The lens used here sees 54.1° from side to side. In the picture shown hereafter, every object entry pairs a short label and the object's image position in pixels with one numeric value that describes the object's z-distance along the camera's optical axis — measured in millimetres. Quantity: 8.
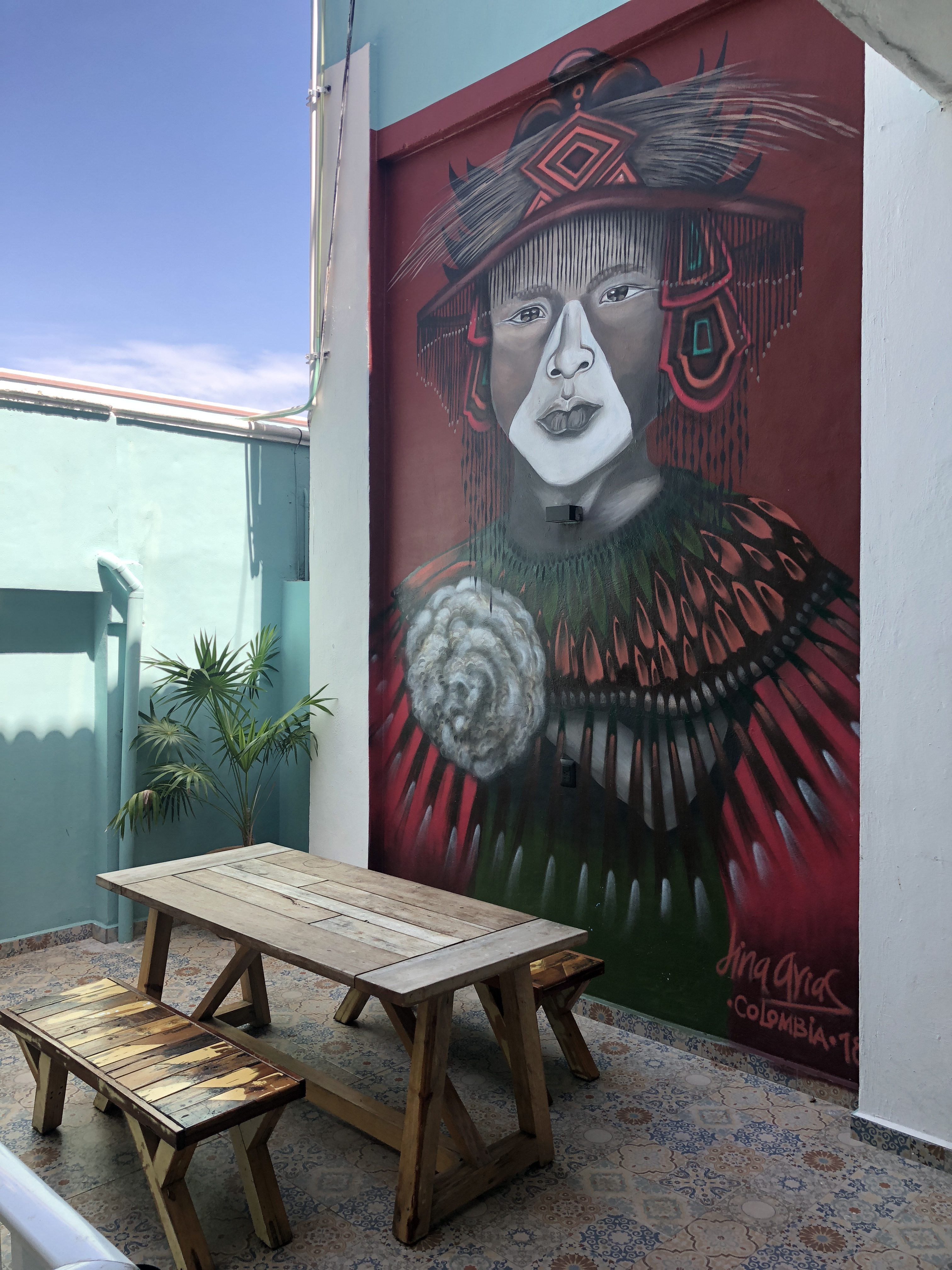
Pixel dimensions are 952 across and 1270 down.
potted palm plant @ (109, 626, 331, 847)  4574
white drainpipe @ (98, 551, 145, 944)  4496
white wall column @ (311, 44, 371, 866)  4645
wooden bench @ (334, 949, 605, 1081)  3025
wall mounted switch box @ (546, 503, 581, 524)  3744
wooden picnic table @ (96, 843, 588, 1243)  2369
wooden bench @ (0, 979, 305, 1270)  2150
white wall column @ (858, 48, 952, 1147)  2643
